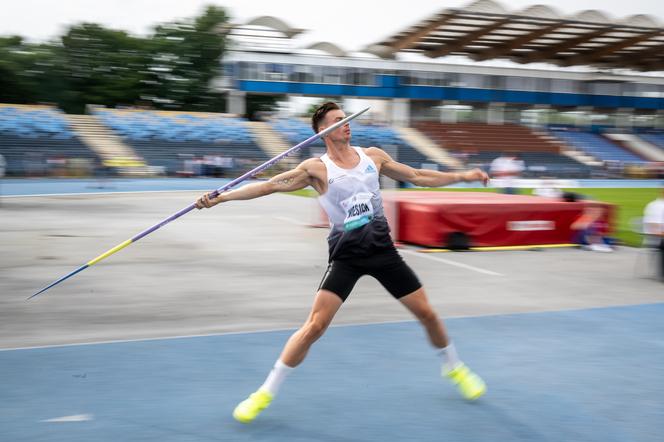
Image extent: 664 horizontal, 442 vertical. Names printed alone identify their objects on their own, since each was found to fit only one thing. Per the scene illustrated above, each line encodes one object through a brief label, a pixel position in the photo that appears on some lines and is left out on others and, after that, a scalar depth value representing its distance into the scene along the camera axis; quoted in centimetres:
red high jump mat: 1212
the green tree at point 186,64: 6312
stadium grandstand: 4184
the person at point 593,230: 1273
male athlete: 402
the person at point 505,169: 2122
